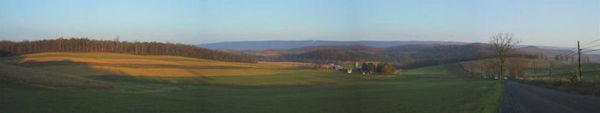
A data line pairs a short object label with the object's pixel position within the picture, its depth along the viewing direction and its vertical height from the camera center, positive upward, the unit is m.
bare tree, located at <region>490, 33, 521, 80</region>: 77.69 -0.34
